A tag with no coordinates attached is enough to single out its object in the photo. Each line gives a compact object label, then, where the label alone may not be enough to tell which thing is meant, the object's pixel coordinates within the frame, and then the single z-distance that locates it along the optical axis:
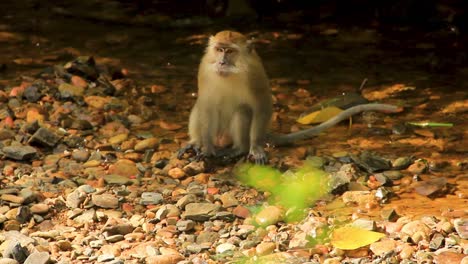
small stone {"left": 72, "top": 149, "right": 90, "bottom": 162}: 13.24
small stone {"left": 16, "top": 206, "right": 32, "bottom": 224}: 10.89
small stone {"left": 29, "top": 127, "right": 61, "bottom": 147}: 13.52
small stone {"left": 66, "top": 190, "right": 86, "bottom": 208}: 11.41
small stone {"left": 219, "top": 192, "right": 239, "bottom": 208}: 11.51
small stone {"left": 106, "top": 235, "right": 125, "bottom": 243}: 10.33
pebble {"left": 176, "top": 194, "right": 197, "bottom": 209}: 11.36
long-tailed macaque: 12.94
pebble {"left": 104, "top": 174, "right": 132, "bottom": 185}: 12.32
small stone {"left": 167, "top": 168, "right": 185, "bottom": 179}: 12.69
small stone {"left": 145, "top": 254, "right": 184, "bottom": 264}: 9.59
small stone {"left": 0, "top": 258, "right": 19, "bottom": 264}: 9.43
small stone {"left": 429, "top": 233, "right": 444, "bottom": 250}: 9.76
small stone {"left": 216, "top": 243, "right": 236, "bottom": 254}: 9.95
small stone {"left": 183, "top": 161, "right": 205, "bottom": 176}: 12.81
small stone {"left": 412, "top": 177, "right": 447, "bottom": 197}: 11.81
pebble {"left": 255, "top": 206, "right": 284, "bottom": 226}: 10.67
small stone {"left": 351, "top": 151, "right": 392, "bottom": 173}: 12.68
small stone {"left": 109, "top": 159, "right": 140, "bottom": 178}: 12.70
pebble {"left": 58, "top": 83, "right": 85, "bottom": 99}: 15.75
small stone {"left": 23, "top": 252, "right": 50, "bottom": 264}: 9.51
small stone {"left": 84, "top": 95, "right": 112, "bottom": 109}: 15.52
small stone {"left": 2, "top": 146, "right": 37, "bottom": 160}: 13.05
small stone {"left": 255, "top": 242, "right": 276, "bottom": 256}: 9.81
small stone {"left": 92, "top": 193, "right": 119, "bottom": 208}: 11.39
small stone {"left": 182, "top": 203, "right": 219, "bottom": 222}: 10.96
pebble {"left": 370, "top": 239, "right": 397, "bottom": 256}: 9.66
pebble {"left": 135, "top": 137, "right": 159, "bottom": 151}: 13.66
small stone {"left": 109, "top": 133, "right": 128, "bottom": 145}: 13.98
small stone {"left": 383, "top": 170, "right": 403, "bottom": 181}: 12.44
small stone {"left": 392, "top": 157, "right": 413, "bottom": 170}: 12.79
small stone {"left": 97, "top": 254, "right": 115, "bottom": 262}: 9.68
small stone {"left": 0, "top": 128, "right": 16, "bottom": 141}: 13.88
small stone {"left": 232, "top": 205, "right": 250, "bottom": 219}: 11.09
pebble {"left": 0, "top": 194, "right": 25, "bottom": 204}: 11.30
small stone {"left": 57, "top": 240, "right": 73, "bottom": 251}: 10.02
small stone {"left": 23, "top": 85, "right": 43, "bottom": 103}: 15.55
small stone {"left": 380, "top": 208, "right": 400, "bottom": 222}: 10.79
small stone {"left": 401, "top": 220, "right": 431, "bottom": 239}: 10.00
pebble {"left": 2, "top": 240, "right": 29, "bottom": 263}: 9.58
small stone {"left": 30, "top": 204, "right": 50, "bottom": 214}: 11.11
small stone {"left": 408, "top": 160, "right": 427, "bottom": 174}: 12.60
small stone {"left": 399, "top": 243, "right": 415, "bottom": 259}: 9.55
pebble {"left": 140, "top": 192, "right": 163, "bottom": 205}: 11.62
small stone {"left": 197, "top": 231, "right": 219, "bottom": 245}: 10.34
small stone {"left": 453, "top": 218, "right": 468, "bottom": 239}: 9.99
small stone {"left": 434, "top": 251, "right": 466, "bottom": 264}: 9.34
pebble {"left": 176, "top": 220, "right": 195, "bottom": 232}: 10.67
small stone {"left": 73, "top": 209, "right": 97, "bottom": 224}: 10.93
